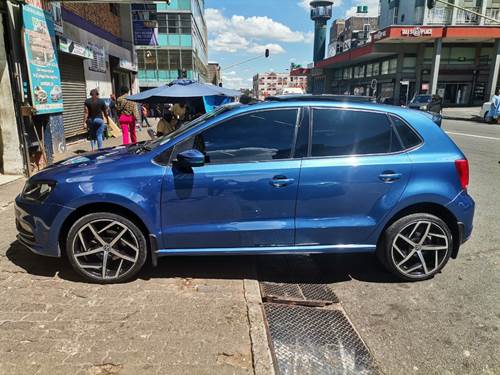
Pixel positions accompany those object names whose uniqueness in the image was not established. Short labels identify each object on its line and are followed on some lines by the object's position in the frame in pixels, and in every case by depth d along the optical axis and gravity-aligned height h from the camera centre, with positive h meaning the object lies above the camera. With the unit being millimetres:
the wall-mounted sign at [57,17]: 9764 +1647
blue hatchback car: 3580 -938
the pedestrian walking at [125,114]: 10539 -728
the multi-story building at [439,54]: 36812 +3472
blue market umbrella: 9539 -151
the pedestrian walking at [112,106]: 15727 -810
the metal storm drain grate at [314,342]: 2756 -1874
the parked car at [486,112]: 22531 -1388
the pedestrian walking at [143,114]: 22869 -1574
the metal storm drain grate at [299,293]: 3627 -1886
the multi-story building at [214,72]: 102688 +3554
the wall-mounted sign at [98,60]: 14250 +928
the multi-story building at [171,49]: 39406 +3612
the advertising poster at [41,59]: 7489 +493
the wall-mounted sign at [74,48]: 10773 +1061
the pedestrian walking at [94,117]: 10195 -791
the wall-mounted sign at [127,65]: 18078 +955
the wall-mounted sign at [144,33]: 19781 +2550
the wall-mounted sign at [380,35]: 38650 +5019
